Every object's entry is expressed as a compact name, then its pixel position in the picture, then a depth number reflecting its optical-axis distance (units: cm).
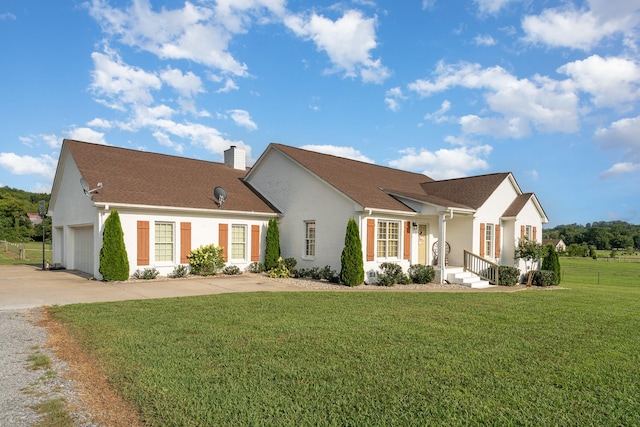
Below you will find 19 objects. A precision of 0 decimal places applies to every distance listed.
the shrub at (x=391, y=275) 1488
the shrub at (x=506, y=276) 1683
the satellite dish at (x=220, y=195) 1667
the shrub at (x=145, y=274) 1461
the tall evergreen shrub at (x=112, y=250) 1373
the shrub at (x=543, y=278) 1806
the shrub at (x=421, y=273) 1577
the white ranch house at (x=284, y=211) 1513
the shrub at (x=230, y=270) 1680
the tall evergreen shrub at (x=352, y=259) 1451
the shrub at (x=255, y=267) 1762
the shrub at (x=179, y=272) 1541
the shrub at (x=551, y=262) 1916
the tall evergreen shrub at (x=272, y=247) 1755
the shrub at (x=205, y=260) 1595
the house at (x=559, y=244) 7921
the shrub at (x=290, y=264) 1705
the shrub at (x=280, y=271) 1648
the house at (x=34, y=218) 5661
